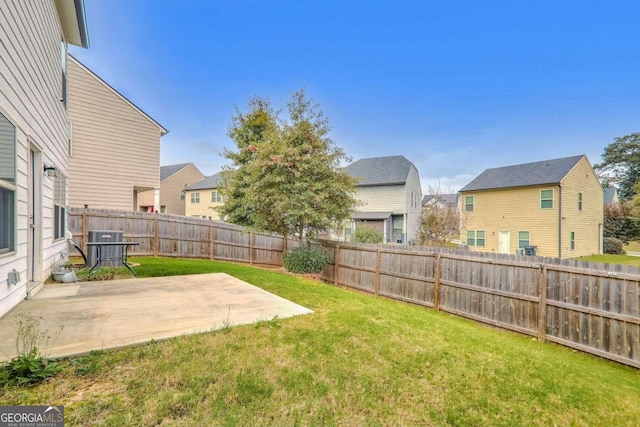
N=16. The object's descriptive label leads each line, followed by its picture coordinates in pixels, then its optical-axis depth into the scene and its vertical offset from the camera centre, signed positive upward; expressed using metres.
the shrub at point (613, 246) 23.14 -2.22
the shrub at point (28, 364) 2.21 -1.22
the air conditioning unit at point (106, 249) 6.84 -0.82
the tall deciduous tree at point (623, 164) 37.22 +7.17
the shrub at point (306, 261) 9.41 -1.45
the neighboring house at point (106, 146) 11.09 +2.80
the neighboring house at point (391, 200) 22.11 +1.33
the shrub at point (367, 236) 18.05 -1.20
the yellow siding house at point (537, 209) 17.62 +0.56
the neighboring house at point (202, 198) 28.40 +1.76
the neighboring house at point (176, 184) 29.22 +3.27
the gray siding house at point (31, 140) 3.40 +1.12
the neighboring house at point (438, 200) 20.45 +1.18
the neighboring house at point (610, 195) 30.61 +2.47
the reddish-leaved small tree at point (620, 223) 25.55 -0.42
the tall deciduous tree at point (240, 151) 16.05 +3.72
